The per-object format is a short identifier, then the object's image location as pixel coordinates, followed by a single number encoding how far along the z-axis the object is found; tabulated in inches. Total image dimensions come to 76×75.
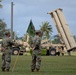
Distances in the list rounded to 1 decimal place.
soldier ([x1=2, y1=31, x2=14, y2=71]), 767.1
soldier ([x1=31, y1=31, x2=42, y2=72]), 754.2
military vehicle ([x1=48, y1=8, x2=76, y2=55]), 2055.9
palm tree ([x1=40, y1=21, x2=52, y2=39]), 5186.0
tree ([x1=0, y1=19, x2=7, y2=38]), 5692.9
